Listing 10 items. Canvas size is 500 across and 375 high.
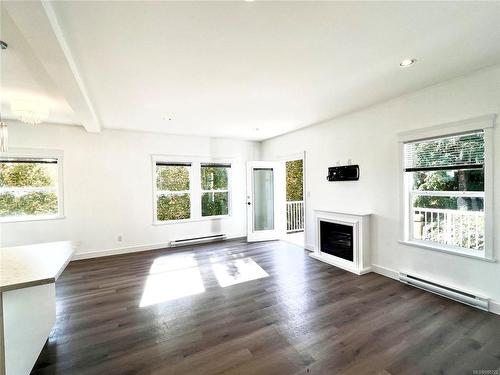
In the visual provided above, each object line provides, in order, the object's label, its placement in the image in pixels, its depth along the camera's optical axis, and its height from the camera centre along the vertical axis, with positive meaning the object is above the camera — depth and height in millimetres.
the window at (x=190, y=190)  5332 -89
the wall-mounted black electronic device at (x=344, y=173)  3942 +173
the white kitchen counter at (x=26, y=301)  1463 -839
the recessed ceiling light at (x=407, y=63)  2340 +1223
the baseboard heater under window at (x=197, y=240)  5285 -1278
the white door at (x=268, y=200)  5852 -411
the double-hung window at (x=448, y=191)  2686 -140
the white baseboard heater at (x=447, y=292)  2557 -1351
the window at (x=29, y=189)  4129 +33
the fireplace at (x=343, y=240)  3662 -986
